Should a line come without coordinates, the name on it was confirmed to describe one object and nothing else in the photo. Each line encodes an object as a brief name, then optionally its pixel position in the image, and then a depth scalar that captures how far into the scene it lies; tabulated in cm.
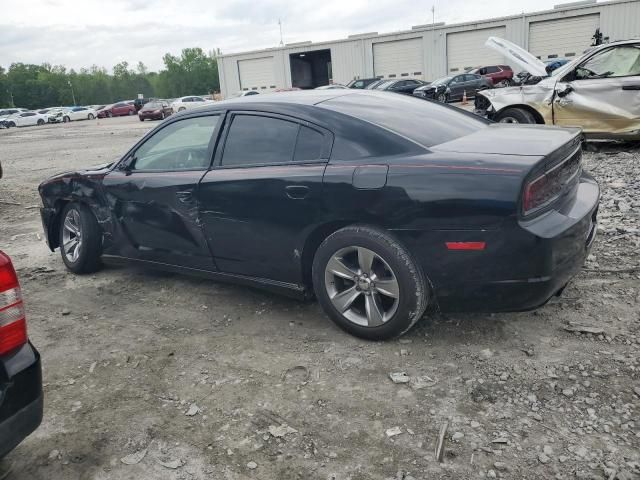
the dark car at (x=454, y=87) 2780
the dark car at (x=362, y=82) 3372
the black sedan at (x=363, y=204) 304
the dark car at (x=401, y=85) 2894
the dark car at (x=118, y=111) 5506
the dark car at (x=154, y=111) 3712
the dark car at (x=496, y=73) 3208
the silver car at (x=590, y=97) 830
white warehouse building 3462
